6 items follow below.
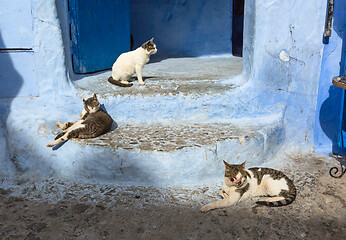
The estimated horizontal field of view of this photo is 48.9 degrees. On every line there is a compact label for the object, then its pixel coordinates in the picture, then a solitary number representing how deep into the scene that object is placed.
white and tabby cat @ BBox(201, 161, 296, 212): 3.64
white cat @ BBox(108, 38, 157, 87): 5.19
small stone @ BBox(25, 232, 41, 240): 3.29
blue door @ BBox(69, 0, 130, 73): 5.72
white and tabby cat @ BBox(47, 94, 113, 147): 4.27
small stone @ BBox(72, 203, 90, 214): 3.68
